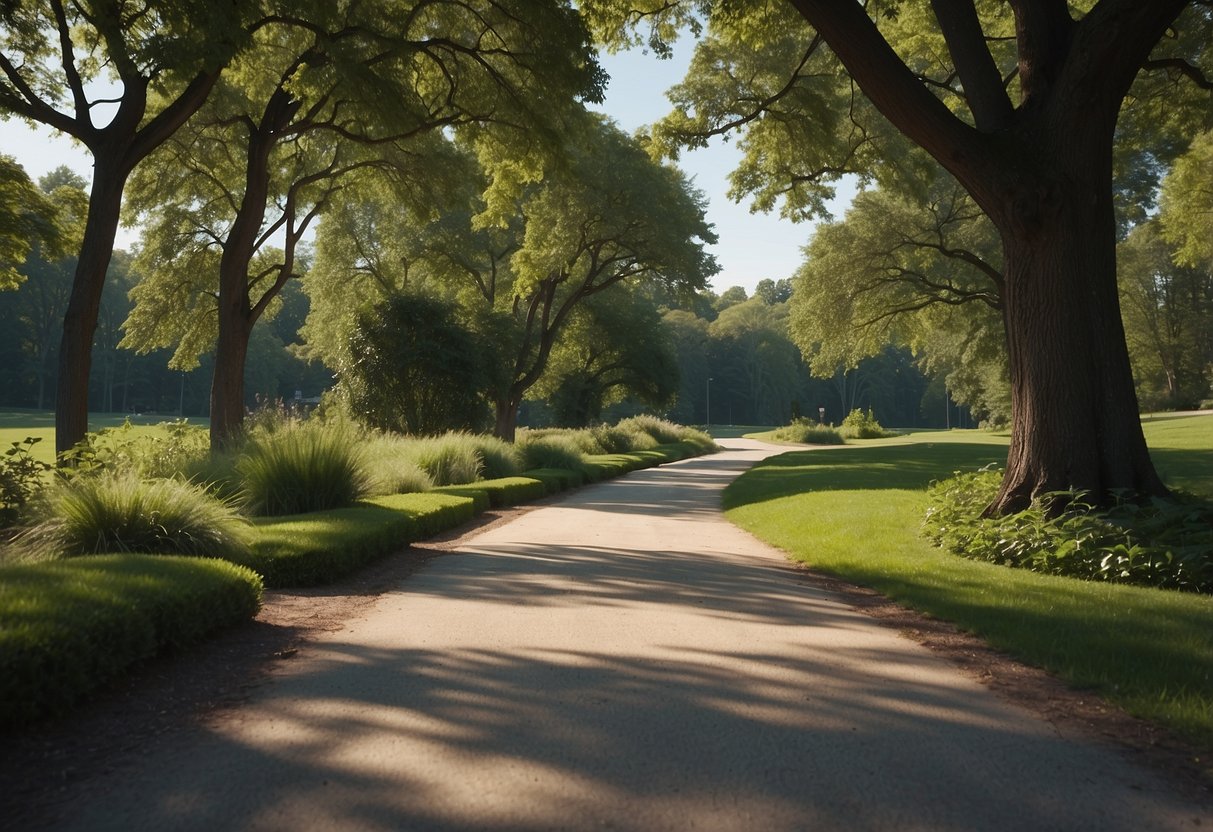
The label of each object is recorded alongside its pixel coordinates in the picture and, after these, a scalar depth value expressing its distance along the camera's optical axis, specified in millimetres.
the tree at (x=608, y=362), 45438
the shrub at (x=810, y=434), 57125
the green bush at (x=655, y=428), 51906
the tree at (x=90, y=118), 13898
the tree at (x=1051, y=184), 9523
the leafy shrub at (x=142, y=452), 11594
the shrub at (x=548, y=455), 26856
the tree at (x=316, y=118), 14398
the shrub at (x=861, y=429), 61312
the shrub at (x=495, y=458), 21953
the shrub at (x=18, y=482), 9711
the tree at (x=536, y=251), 30047
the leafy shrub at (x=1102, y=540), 7918
